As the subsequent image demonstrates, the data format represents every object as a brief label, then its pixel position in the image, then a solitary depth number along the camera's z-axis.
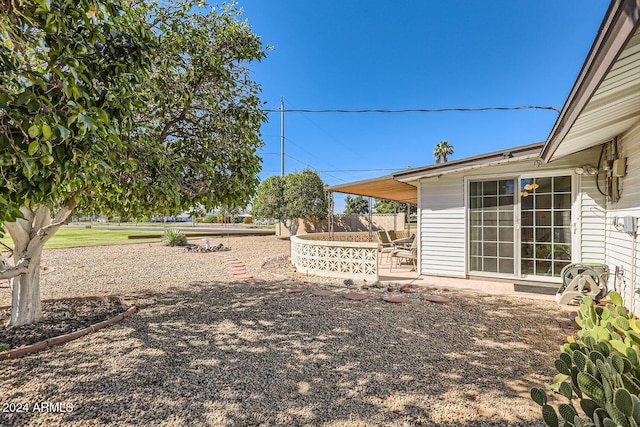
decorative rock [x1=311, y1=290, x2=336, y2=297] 5.65
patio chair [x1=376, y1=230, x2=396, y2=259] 9.71
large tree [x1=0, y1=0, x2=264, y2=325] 2.03
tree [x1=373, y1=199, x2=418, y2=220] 34.88
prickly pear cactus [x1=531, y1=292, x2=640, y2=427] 1.36
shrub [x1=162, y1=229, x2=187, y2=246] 15.53
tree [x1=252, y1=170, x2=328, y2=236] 20.44
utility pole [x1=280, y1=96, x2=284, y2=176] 23.66
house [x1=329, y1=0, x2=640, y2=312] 4.01
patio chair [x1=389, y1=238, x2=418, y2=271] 7.86
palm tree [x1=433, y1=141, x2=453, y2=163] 34.91
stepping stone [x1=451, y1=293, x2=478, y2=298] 5.56
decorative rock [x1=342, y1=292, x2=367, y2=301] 5.41
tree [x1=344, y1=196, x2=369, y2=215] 42.31
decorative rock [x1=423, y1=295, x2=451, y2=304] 5.20
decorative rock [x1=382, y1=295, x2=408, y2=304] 5.21
